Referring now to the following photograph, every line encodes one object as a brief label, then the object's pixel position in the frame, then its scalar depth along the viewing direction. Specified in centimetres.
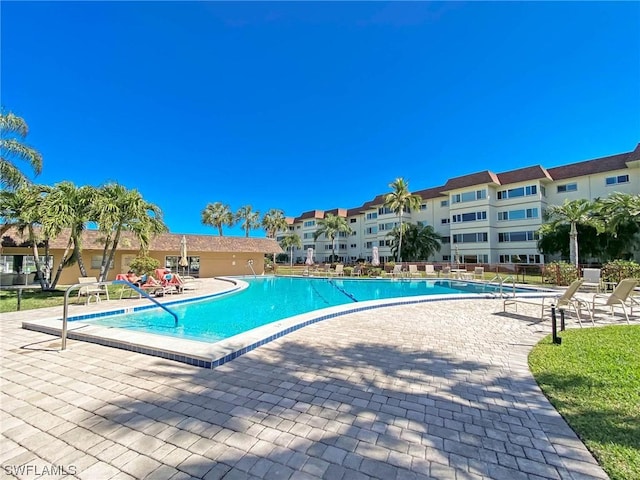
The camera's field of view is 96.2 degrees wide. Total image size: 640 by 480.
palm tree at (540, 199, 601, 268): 1766
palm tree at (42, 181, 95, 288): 1098
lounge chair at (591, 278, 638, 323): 728
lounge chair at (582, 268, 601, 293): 1249
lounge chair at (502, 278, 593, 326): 719
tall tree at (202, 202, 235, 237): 4656
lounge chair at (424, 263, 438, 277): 2489
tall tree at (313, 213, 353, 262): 4675
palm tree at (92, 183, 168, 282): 1227
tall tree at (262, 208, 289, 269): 5103
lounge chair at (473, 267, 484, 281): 2108
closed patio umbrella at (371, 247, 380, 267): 2641
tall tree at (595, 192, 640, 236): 1702
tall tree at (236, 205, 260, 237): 4934
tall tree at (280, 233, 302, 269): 5359
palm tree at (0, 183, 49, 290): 1158
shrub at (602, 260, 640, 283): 1350
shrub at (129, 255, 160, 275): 1589
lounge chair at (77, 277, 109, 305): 1050
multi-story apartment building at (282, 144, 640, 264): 2653
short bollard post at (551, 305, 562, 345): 533
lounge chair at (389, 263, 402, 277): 2455
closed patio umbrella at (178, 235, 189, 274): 1886
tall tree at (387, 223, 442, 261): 3628
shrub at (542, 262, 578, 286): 1562
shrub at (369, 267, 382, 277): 2522
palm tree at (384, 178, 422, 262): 3597
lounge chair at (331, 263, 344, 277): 2492
